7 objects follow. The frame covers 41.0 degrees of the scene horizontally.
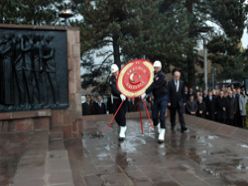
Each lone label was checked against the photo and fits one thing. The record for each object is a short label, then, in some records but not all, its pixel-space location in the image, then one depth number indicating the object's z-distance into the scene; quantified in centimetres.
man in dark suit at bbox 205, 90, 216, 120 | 1166
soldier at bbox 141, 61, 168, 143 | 771
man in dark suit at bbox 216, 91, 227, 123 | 1123
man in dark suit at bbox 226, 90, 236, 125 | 1114
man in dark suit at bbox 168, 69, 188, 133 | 853
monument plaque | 773
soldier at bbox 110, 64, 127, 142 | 769
